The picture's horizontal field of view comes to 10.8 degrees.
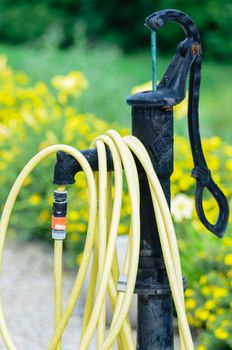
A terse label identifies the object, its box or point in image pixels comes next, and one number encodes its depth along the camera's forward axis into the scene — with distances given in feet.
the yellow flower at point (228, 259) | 15.01
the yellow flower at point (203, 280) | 15.96
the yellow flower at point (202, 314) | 15.49
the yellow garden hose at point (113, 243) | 9.43
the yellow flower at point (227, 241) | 15.87
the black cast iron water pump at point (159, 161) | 9.90
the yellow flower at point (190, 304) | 15.97
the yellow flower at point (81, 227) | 20.34
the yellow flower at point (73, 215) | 20.32
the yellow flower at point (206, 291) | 15.74
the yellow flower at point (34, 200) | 21.94
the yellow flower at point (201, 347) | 14.84
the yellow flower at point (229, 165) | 20.05
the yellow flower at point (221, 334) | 14.16
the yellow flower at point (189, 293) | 16.27
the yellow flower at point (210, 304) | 15.44
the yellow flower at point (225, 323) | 14.39
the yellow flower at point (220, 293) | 15.18
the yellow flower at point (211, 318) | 15.20
